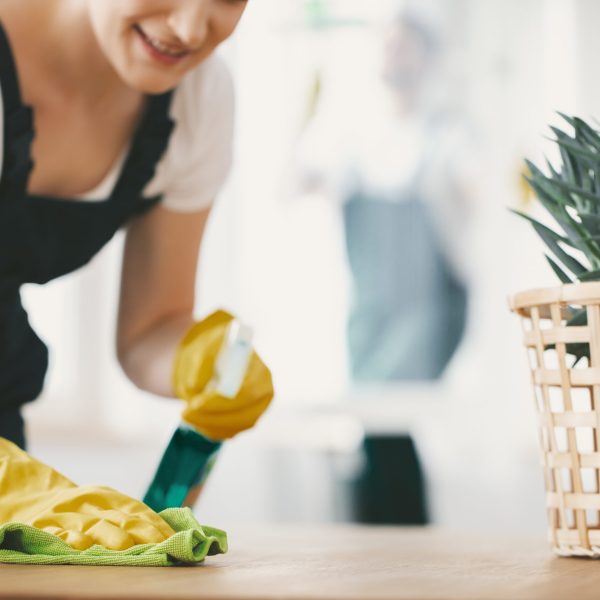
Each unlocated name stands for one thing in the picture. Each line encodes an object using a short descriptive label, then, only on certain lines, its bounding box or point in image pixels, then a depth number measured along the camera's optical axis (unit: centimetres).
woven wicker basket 164
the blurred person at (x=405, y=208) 449
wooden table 138
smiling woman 192
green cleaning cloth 153
